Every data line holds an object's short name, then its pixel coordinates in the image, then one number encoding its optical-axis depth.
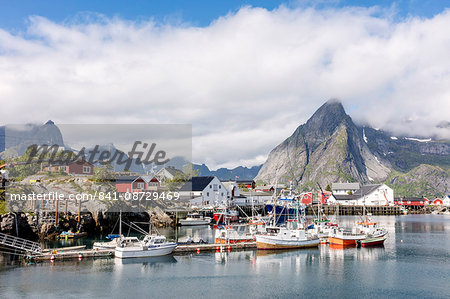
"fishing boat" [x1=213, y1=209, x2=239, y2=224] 99.11
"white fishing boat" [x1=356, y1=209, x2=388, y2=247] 61.72
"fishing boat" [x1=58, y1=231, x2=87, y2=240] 66.19
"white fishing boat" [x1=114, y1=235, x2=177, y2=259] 49.47
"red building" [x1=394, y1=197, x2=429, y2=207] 186.62
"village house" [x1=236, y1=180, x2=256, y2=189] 183.44
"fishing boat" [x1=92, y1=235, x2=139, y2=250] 53.12
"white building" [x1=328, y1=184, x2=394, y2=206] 180.75
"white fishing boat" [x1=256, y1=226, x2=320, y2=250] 56.91
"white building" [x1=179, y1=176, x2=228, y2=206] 123.12
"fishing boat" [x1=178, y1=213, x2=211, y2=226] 93.62
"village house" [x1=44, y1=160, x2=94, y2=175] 99.81
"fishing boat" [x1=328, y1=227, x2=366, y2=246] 60.97
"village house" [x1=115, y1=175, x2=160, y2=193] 104.00
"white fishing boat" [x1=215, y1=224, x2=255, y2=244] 60.81
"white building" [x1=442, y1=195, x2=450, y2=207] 197.62
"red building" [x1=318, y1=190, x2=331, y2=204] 158.75
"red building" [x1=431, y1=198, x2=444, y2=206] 196.80
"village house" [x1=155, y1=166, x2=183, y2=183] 146.75
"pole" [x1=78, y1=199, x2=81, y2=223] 72.19
